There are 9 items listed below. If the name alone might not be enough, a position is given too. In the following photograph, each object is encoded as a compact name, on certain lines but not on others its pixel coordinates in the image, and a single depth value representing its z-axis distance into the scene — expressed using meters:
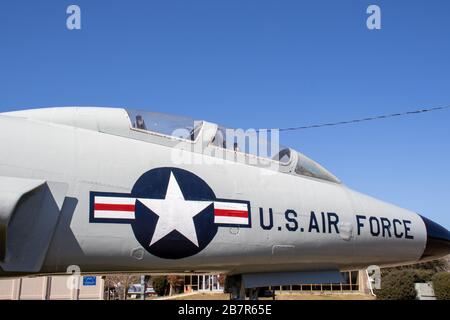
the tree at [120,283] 43.51
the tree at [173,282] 53.29
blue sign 25.03
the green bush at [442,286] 29.02
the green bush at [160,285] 52.69
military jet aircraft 5.77
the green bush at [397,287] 29.30
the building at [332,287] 43.17
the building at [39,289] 26.42
